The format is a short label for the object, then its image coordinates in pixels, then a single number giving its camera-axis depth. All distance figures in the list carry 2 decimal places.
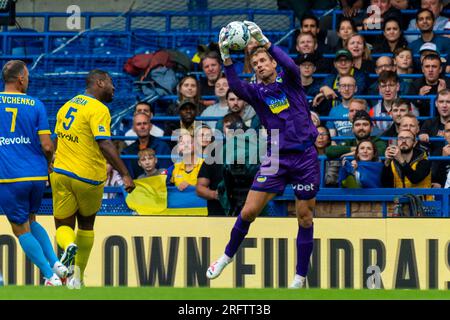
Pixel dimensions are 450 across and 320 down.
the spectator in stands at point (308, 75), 14.66
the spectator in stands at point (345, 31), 15.02
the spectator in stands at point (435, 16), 15.43
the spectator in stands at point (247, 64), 15.14
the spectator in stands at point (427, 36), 14.81
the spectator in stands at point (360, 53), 14.67
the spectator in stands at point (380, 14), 15.37
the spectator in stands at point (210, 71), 14.80
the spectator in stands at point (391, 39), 14.94
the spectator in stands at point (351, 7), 15.90
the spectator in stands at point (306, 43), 14.98
